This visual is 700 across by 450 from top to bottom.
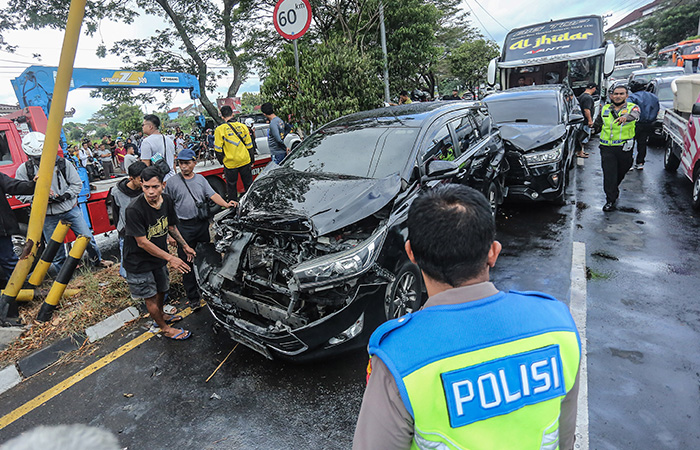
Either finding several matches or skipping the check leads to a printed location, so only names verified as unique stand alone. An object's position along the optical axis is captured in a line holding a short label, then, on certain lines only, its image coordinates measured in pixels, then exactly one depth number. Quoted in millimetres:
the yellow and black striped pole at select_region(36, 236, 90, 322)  4066
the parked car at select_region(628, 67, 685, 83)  14453
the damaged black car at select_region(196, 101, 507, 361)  2807
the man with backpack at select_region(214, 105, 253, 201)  6316
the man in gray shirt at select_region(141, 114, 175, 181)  5547
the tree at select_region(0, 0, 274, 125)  16188
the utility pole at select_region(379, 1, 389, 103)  10249
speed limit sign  5117
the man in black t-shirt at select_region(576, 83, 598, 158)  9805
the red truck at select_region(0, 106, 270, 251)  5566
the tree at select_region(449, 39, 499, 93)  27766
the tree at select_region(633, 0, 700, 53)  38625
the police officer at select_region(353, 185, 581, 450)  939
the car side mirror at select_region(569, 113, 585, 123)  6709
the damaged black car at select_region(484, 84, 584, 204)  6066
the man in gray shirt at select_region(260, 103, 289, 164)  6898
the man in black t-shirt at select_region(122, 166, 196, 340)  3375
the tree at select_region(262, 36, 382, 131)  6699
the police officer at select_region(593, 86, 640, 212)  5730
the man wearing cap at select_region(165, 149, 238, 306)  4109
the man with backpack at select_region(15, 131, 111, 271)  4699
